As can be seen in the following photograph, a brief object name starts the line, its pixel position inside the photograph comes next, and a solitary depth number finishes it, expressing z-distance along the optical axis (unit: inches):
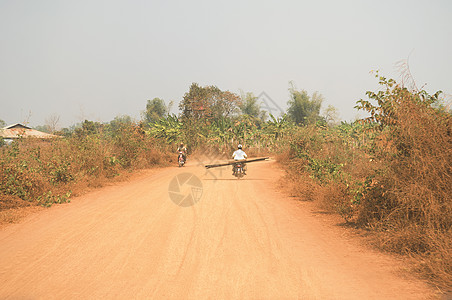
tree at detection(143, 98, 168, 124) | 3619.6
